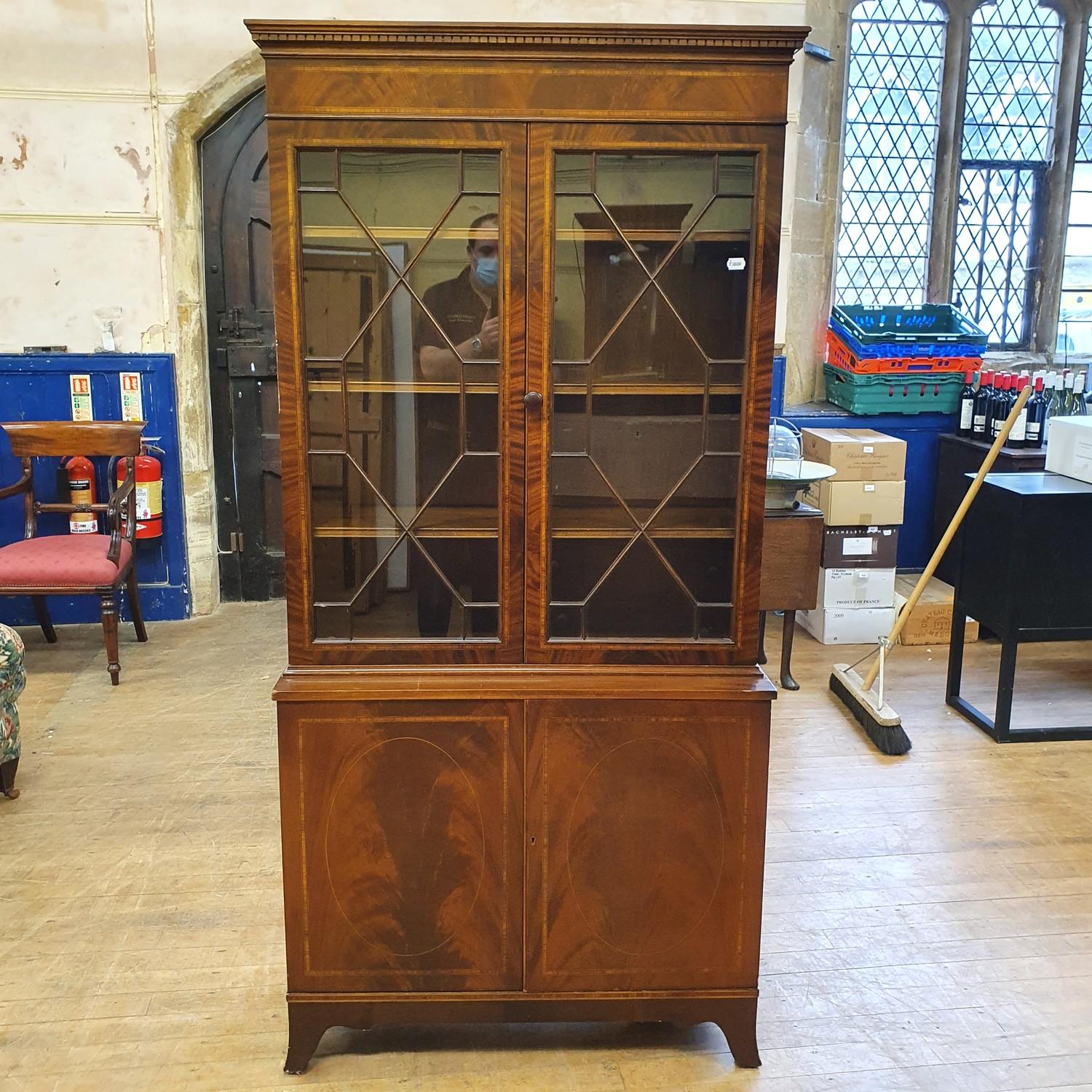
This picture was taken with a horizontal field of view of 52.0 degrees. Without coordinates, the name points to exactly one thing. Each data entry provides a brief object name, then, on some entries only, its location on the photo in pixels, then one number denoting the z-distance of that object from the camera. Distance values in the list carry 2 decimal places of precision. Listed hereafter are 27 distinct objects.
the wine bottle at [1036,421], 5.21
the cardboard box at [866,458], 5.06
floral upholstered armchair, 3.49
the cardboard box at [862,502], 5.09
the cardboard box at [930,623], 5.20
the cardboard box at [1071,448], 4.15
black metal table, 3.97
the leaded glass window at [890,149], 5.98
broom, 3.98
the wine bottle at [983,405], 5.50
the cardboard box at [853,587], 5.17
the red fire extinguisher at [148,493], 5.13
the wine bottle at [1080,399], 5.43
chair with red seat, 4.57
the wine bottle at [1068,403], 5.39
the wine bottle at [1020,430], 5.27
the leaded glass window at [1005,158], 6.10
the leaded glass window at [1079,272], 6.31
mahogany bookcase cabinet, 2.10
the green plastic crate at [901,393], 5.67
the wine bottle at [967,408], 5.58
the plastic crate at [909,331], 5.68
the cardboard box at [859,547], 5.12
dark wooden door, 5.21
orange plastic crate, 5.65
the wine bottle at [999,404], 5.38
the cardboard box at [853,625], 5.22
